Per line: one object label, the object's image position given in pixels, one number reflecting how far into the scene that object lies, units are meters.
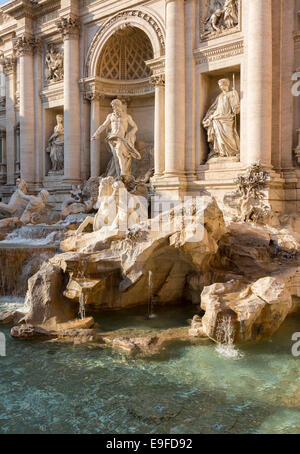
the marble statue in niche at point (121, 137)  13.90
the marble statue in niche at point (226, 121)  11.57
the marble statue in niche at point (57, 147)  16.58
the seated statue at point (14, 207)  14.20
